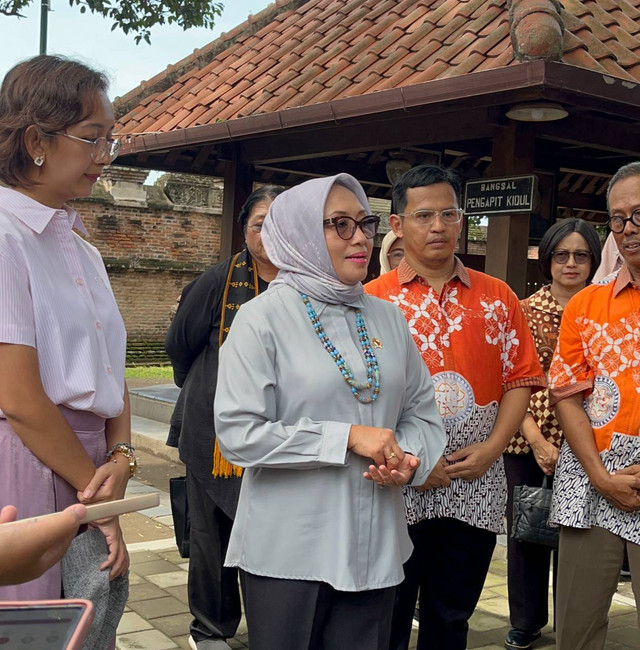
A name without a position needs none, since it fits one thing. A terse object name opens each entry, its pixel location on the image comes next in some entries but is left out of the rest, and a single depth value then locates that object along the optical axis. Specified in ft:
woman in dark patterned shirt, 13.98
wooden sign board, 19.44
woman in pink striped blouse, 7.08
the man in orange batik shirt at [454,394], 10.77
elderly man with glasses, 10.14
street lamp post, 44.24
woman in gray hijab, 8.04
